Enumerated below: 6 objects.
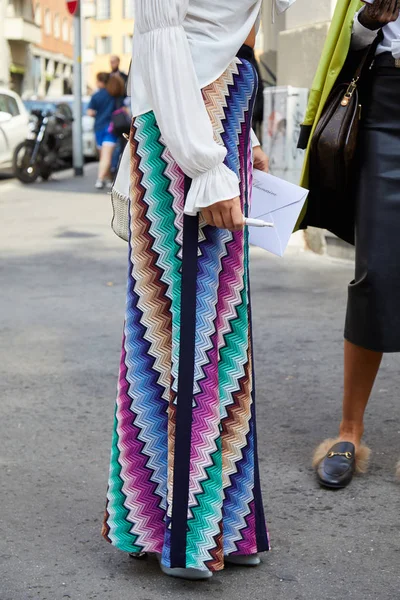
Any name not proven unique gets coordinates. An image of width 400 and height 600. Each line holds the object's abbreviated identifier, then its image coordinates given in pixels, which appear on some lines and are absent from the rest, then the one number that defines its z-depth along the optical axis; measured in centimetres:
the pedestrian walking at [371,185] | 306
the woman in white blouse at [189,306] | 225
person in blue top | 1391
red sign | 1766
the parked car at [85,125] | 2278
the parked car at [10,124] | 1608
